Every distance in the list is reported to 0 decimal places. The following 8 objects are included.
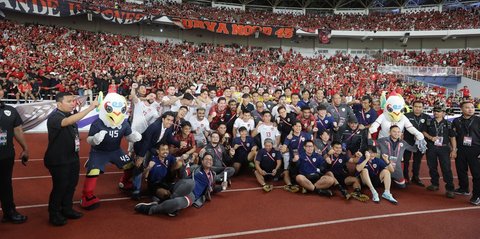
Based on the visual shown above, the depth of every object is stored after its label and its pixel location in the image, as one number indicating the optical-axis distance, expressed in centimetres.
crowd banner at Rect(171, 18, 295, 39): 2938
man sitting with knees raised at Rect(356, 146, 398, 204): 543
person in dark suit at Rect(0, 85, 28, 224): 370
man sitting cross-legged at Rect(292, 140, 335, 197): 561
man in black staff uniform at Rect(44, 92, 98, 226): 372
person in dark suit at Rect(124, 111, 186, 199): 495
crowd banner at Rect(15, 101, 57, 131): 998
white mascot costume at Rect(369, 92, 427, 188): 586
